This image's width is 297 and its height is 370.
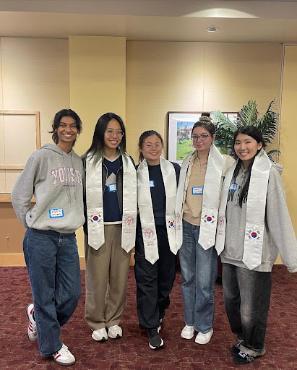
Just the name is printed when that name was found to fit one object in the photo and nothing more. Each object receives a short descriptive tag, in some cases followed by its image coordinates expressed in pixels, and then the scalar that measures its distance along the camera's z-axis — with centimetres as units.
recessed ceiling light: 390
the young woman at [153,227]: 267
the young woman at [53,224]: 231
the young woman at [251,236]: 231
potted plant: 409
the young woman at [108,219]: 260
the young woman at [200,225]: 259
